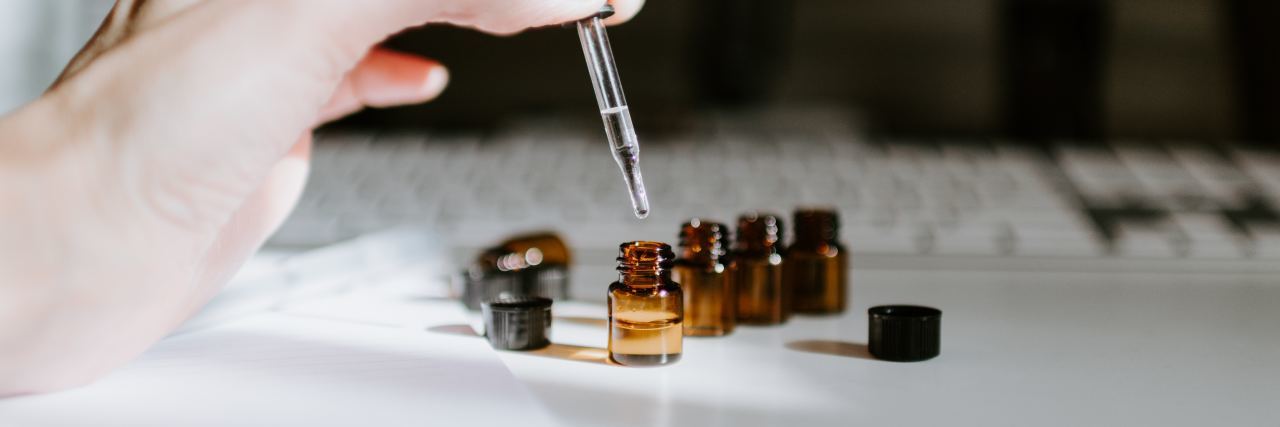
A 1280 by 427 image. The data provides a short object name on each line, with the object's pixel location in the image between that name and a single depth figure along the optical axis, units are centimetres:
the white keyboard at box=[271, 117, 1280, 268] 89
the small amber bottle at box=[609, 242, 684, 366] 56
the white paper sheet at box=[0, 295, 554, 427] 45
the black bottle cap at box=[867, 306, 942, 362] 56
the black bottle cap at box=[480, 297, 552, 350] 59
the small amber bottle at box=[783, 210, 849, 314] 71
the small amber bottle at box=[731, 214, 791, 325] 67
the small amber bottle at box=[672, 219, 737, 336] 63
